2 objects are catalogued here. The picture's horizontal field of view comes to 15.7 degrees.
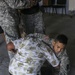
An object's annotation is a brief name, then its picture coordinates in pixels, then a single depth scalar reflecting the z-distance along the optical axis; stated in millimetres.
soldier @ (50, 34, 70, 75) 3105
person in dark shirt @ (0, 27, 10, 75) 4000
